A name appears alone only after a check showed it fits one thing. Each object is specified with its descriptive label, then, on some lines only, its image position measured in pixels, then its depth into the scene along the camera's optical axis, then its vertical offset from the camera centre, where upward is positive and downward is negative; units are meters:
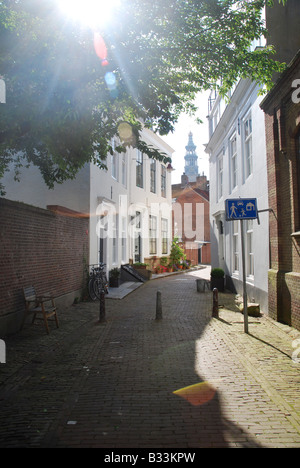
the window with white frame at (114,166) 16.82 +4.28
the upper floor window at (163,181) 26.39 +5.48
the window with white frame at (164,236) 26.30 +1.43
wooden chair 7.56 -1.13
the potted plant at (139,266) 20.20 -0.62
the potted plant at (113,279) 15.98 -1.06
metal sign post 7.73 +0.97
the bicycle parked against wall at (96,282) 12.75 -0.96
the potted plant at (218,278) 15.36 -1.01
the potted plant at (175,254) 27.27 +0.06
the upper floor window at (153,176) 24.24 +5.44
